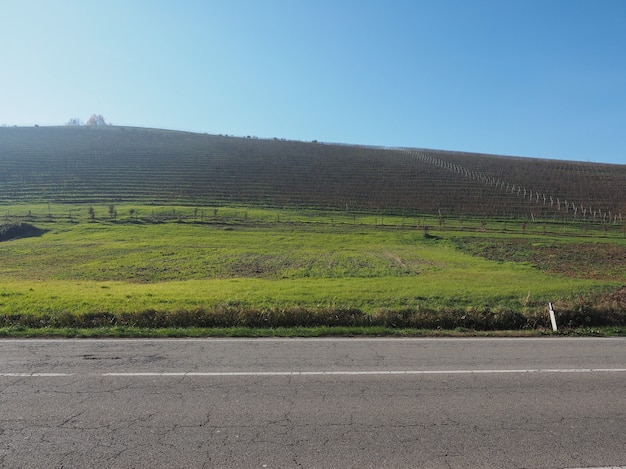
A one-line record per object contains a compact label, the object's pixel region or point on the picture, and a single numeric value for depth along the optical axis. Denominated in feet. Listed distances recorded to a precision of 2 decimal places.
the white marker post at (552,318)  35.07
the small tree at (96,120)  518.37
